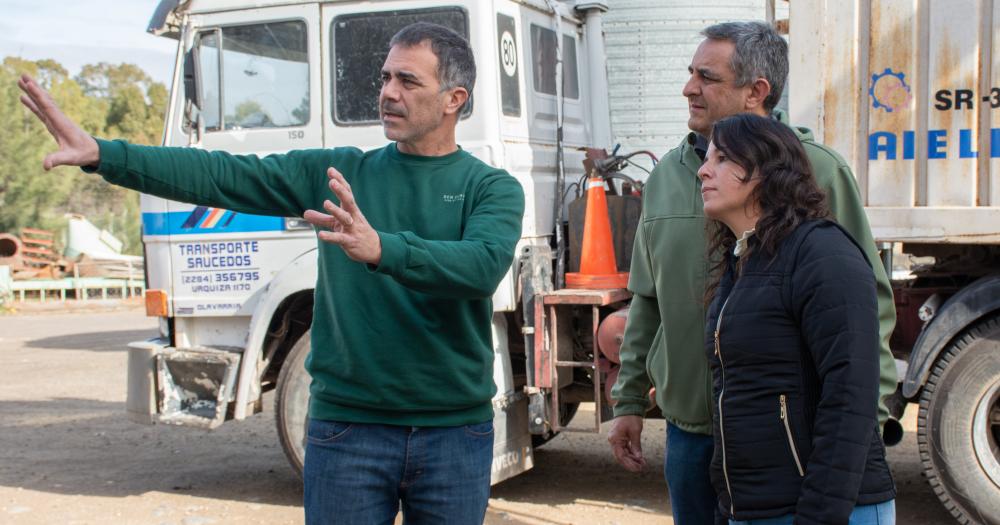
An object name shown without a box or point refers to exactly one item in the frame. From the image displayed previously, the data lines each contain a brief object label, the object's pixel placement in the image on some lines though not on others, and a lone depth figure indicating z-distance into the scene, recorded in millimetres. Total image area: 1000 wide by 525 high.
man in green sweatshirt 2525
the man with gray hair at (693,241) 2729
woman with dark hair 2061
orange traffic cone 5824
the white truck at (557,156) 5062
